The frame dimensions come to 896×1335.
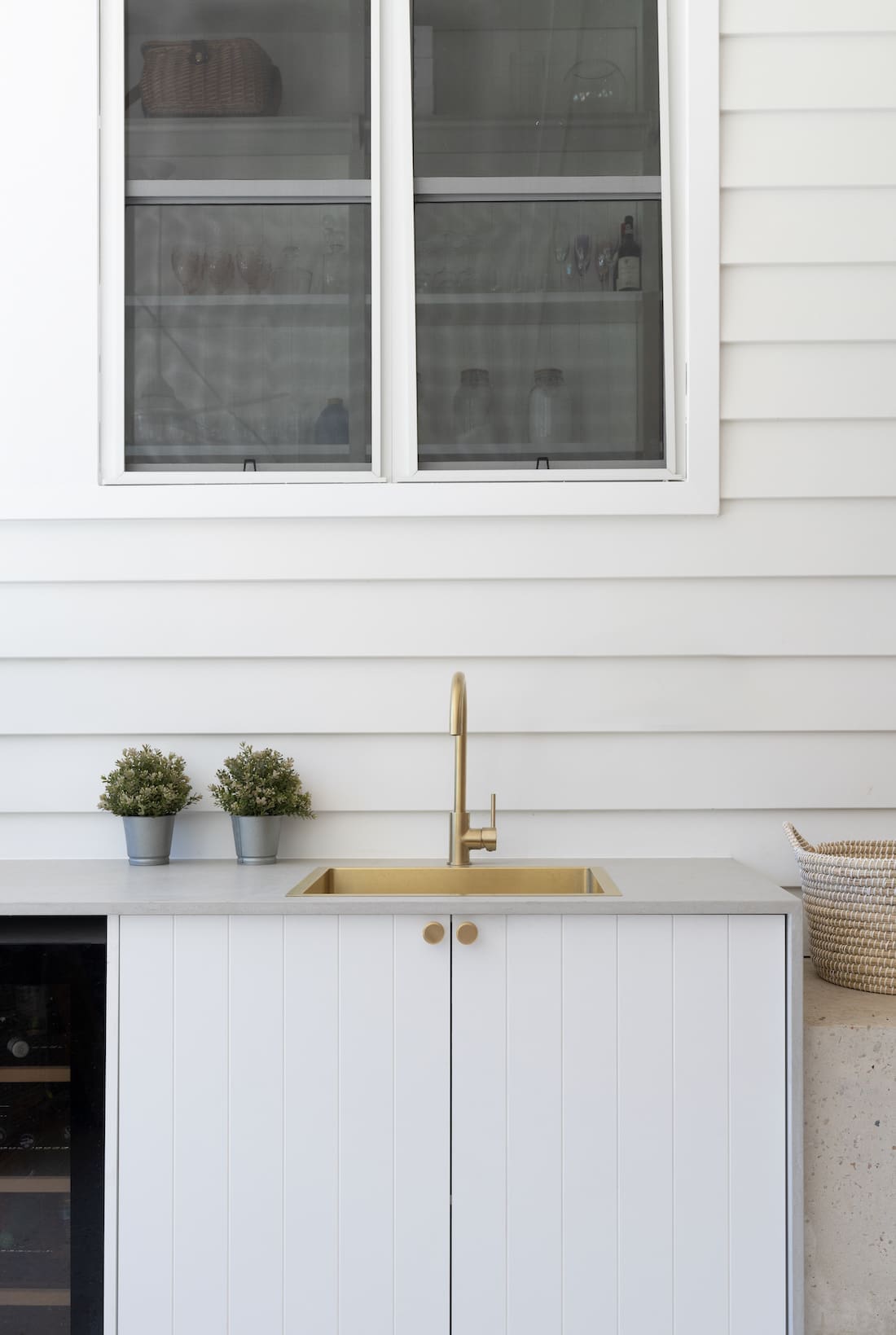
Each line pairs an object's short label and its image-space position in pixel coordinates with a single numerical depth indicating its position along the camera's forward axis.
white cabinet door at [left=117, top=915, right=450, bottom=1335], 1.49
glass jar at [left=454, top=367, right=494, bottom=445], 2.00
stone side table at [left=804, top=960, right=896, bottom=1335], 1.52
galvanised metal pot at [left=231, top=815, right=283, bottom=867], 1.87
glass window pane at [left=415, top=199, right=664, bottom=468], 2.00
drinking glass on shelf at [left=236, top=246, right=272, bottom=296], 2.01
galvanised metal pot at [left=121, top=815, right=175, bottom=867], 1.85
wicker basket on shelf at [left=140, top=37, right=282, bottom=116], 2.01
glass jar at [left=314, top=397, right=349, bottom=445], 2.00
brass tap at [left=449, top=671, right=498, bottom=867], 1.80
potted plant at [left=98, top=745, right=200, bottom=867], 1.84
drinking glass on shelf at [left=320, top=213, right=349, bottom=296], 2.01
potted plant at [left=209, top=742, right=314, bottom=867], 1.86
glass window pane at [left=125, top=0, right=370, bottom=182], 2.01
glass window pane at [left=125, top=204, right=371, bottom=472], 2.01
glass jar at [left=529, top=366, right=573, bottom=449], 2.00
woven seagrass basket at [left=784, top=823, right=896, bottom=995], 1.67
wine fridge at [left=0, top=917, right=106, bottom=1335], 1.52
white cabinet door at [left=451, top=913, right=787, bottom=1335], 1.49
